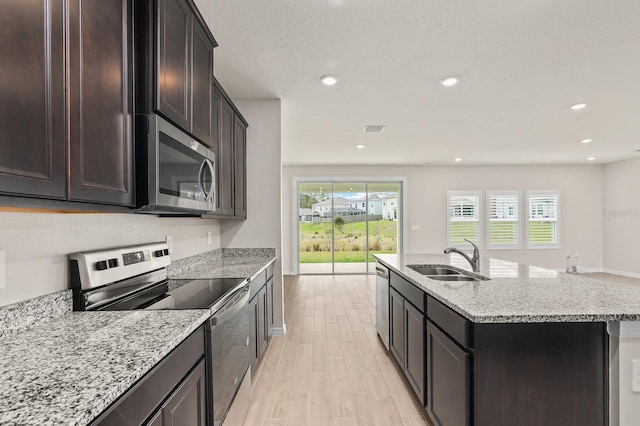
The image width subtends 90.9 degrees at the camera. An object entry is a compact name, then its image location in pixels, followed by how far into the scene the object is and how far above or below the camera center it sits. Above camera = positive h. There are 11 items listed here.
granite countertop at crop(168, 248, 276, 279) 2.37 -0.49
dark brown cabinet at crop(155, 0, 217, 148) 1.40 +0.73
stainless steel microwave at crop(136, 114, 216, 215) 1.34 +0.20
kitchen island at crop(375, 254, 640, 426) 1.38 -0.67
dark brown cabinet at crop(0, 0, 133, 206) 0.81 +0.34
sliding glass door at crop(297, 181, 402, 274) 7.45 -0.40
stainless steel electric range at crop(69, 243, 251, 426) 1.44 -0.47
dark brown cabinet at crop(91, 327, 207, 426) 0.83 -0.59
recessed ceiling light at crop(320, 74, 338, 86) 2.81 +1.19
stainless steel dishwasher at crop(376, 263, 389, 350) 3.03 -0.95
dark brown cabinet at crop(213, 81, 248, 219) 2.54 +0.49
